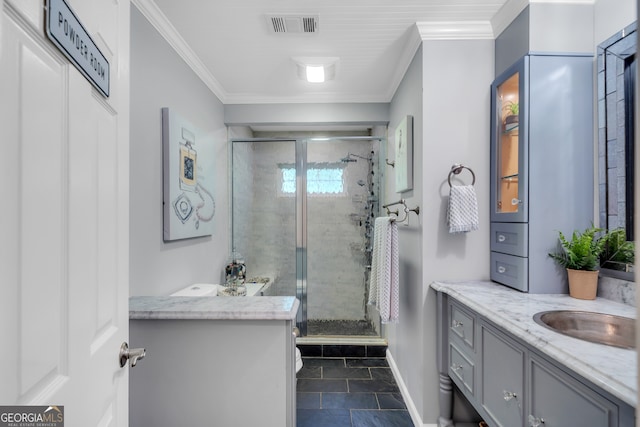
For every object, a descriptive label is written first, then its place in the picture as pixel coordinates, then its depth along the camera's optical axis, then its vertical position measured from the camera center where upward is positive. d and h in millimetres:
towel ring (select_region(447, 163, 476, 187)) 1732 +252
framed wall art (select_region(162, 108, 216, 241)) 1770 +219
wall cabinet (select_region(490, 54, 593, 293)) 1496 +270
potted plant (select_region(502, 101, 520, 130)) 1601 +541
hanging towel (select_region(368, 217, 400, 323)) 2045 -431
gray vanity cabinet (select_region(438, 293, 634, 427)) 794 -597
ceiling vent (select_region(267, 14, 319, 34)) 1721 +1131
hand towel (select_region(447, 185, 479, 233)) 1666 +8
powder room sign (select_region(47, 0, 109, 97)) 540 +349
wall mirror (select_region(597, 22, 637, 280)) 1316 +352
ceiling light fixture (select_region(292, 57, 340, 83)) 2168 +1099
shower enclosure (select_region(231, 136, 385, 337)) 3039 -101
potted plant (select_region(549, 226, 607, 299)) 1360 -233
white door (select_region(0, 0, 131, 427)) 446 -18
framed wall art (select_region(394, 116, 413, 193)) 2012 +409
